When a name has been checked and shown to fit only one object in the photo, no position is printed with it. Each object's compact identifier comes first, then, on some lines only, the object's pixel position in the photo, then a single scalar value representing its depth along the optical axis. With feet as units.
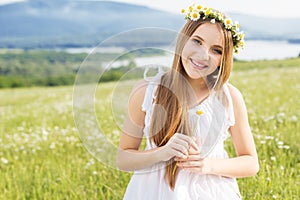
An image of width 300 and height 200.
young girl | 6.66
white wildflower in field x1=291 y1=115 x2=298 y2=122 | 14.20
